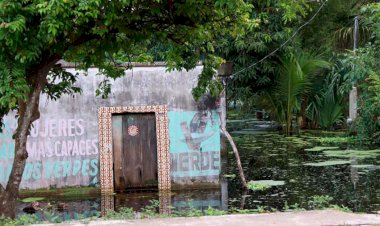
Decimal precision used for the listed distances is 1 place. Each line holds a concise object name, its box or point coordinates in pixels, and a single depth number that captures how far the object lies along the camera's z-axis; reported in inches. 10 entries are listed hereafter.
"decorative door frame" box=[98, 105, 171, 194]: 503.8
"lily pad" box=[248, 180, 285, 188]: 498.0
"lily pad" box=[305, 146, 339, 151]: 732.0
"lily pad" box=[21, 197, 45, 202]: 474.5
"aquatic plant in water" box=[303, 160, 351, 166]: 607.6
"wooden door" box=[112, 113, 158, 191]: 511.2
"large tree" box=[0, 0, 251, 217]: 235.1
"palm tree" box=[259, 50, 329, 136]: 861.1
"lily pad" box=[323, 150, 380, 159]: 655.8
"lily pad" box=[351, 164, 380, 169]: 577.6
